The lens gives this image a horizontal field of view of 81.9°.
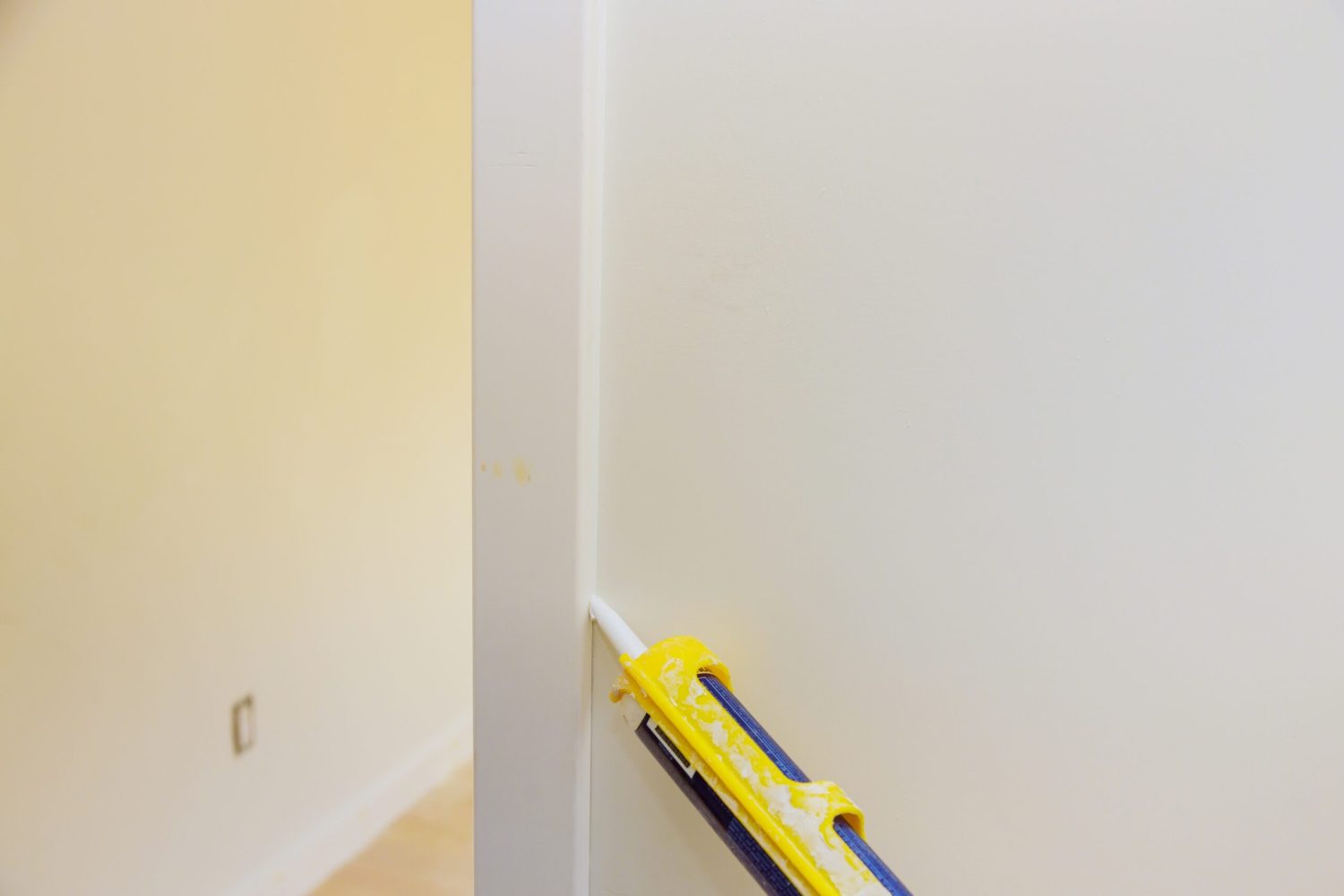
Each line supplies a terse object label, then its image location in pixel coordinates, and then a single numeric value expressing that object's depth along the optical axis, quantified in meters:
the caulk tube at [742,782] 0.43
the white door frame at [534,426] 0.54
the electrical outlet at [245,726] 1.47
